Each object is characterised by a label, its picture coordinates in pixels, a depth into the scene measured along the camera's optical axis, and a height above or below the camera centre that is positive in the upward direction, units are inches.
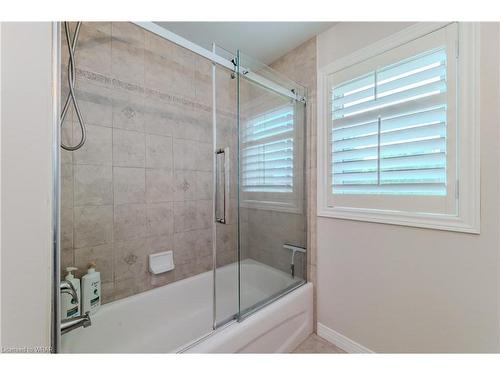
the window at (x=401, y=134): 39.9 +11.6
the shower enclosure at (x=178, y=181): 49.4 +1.6
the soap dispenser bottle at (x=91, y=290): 47.9 -23.6
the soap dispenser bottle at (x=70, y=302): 43.8 -24.2
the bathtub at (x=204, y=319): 44.3 -32.4
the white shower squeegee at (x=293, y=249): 66.2 -19.4
